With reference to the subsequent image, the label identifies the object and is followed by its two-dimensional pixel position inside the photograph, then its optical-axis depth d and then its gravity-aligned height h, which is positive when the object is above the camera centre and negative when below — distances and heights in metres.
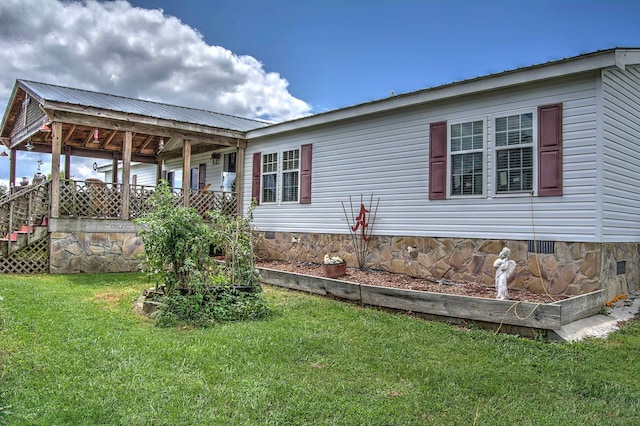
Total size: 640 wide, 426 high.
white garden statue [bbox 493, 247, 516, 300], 5.75 -0.65
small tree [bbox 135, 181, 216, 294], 5.64 -0.38
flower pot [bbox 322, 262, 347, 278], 7.93 -0.91
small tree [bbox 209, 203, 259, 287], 6.23 -0.52
